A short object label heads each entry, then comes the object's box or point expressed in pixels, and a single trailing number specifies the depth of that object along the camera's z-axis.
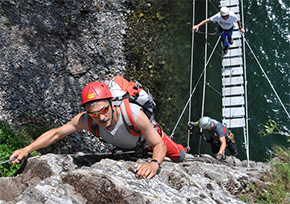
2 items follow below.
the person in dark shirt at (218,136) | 9.05
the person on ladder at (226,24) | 10.13
